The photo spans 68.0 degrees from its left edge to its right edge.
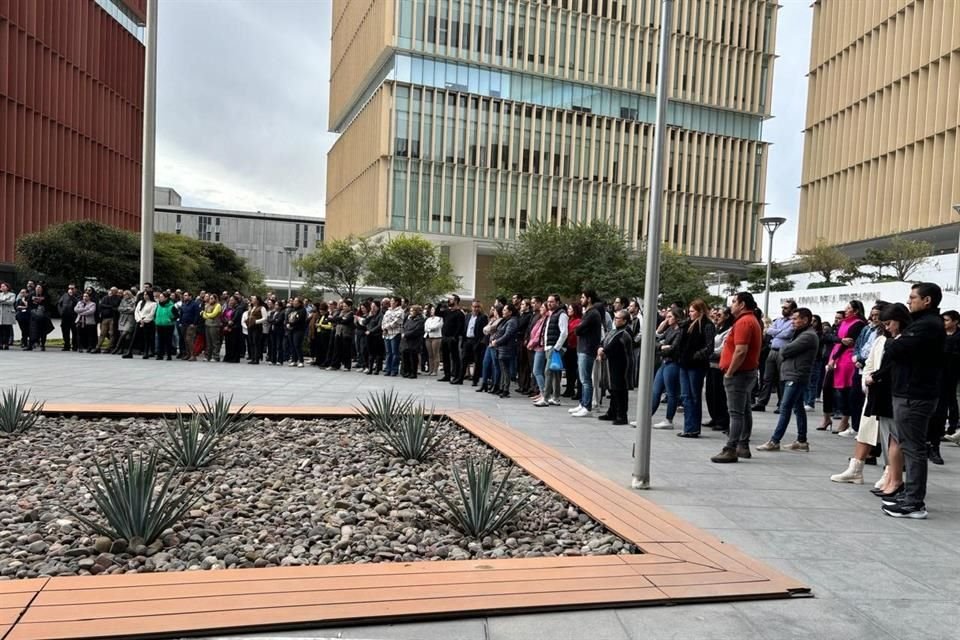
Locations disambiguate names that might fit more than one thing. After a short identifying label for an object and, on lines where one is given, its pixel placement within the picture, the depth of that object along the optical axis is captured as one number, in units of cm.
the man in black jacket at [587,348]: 1065
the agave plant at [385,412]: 737
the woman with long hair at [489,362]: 1333
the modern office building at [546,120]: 4784
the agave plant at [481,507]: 448
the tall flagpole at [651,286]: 593
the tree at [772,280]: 3519
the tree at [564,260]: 3447
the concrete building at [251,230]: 10212
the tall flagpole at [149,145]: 1823
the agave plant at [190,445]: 593
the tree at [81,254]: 2947
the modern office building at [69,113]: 4209
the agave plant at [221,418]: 686
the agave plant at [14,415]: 695
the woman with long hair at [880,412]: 612
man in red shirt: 739
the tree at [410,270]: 3941
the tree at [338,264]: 4172
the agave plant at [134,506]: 407
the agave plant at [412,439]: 654
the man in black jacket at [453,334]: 1524
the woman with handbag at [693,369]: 912
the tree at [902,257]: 2895
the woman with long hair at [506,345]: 1271
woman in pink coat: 1031
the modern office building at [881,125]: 4088
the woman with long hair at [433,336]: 1631
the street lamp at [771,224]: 2270
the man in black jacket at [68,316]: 1883
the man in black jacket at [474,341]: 1483
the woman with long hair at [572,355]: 1218
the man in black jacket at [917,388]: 556
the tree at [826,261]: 3361
